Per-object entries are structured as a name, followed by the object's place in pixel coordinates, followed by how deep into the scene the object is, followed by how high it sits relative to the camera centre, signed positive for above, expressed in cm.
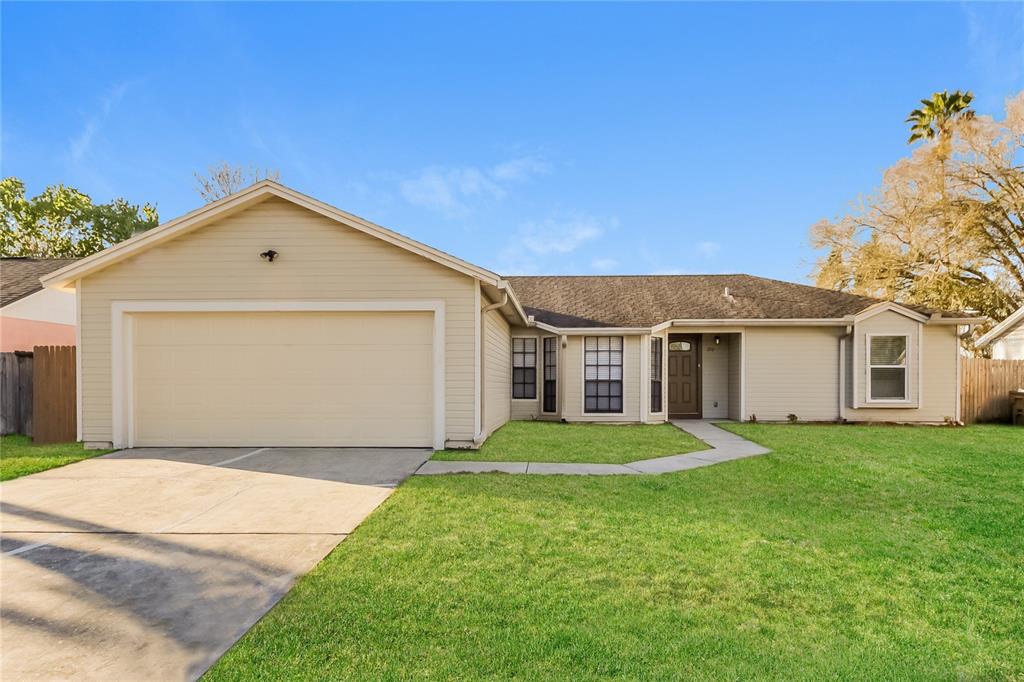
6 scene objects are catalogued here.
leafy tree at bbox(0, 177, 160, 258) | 2655 +644
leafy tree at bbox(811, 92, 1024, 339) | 1952 +483
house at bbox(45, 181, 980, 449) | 827 +7
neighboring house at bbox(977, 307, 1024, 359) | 1525 +0
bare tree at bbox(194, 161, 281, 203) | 2055 +657
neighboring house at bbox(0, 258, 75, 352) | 1290 +68
